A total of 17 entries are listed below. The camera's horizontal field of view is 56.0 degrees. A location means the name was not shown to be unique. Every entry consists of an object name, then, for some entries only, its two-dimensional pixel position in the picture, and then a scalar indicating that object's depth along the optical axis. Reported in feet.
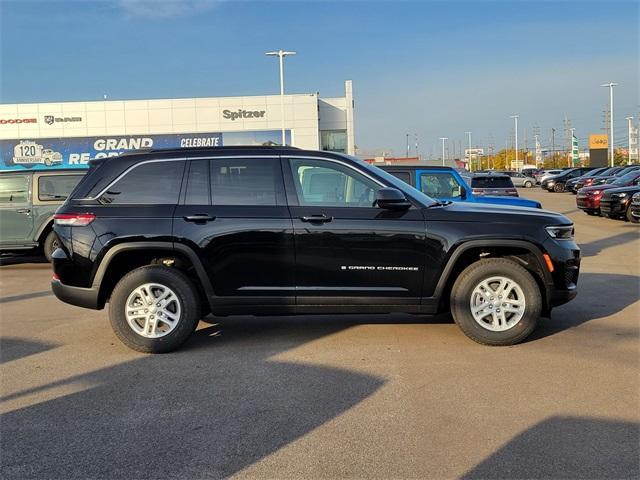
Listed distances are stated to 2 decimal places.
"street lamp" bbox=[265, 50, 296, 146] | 115.34
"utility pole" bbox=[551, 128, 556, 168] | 455.22
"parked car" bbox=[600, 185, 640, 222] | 59.06
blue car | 34.17
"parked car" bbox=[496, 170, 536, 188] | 178.19
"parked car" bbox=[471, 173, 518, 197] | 63.57
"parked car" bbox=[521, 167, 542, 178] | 190.88
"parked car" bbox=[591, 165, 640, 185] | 89.97
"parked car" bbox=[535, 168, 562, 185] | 162.66
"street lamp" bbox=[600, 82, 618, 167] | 199.78
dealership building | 151.23
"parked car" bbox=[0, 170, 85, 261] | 37.88
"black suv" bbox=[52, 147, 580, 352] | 18.90
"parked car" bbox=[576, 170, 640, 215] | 66.88
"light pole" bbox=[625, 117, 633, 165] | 289.68
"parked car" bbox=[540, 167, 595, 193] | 140.36
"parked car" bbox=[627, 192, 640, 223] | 53.68
